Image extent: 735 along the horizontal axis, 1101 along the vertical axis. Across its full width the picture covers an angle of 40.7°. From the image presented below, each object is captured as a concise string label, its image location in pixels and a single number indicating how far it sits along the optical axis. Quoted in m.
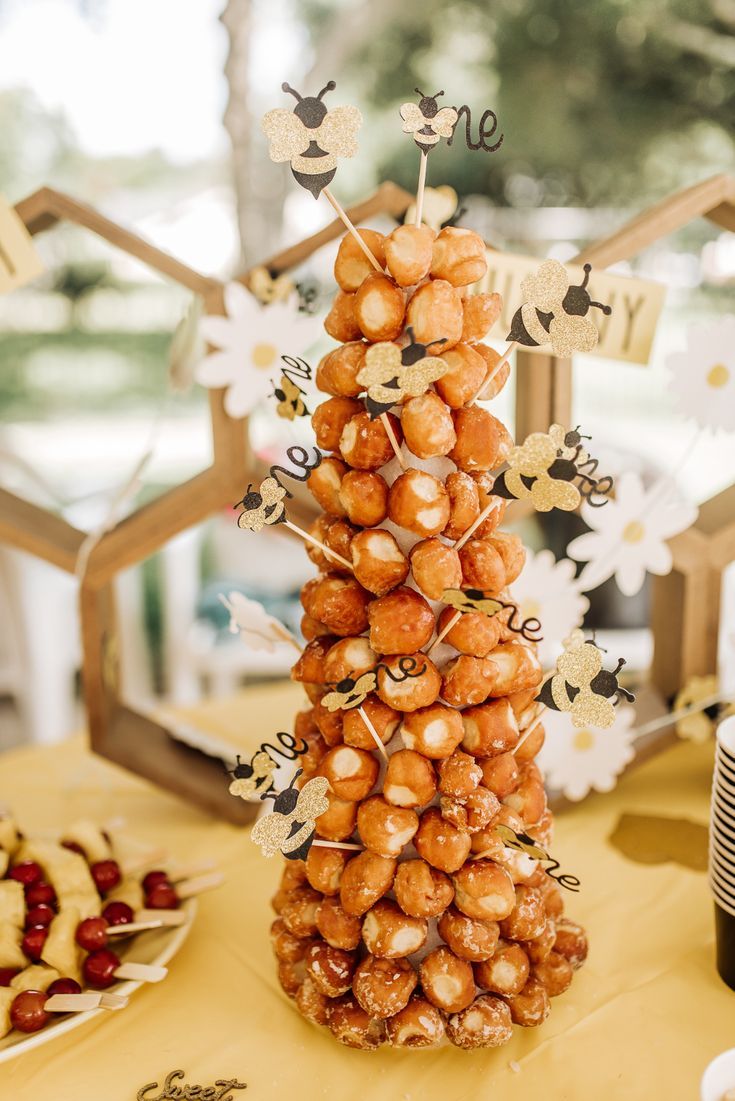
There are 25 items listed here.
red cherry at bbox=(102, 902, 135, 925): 0.91
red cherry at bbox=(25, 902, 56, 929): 0.88
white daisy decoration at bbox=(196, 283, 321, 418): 1.06
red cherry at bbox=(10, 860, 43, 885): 0.92
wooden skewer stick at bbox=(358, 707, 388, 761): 0.75
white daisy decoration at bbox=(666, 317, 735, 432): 1.06
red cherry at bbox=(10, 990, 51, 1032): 0.79
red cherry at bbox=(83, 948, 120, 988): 0.85
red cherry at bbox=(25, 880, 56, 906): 0.91
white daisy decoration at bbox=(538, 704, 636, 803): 1.09
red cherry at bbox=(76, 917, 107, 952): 0.88
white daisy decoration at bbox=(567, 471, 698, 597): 1.07
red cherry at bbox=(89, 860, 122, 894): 0.96
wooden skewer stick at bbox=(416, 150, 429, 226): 0.70
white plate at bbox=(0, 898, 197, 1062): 0.77
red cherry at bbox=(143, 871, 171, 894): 0.97
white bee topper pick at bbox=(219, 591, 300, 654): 0.92
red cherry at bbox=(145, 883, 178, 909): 0.96
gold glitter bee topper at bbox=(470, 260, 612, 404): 0.71
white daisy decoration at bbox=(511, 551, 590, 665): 1.05
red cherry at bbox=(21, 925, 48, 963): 0.86
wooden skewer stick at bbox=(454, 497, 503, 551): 0.75
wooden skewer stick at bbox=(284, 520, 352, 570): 0.76
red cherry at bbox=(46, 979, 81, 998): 0.83
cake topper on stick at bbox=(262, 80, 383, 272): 0.69
